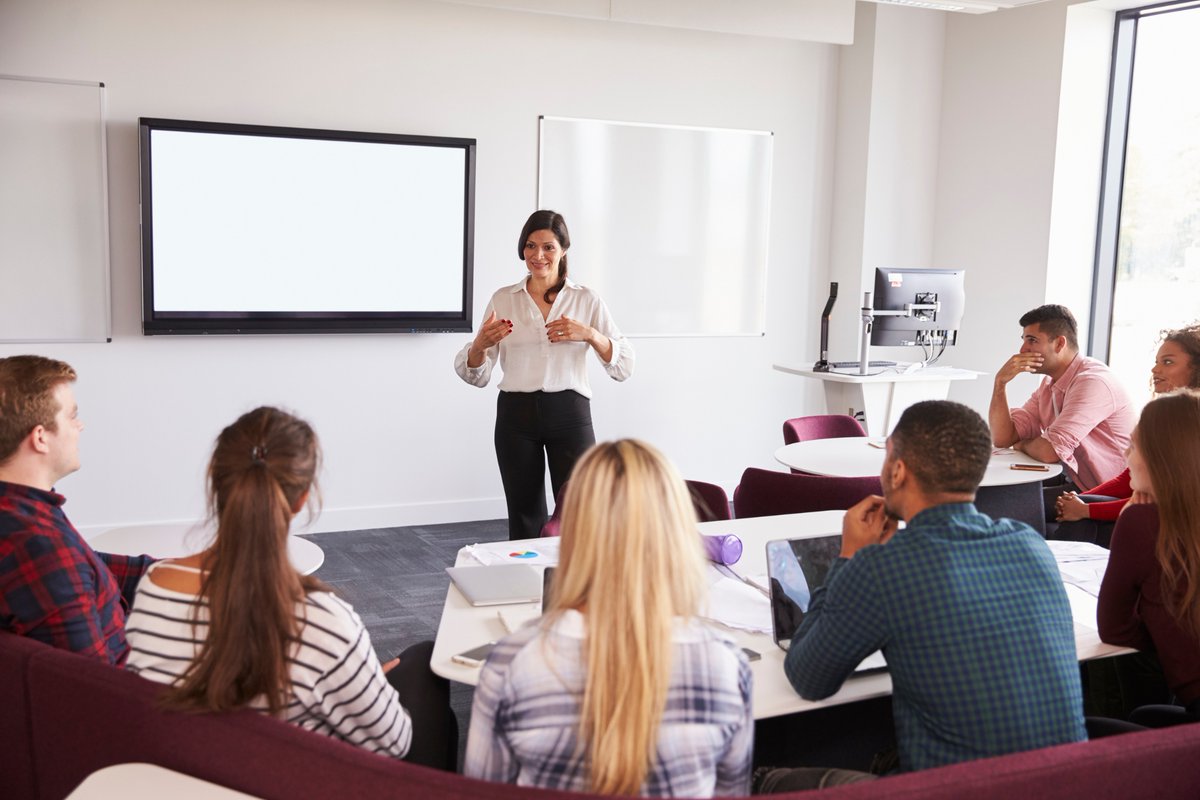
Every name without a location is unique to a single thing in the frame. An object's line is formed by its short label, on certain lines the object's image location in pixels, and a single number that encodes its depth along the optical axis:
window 5.71
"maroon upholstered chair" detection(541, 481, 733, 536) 3.46
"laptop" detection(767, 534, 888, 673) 2.22
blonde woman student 1.52
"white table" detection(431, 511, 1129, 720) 2.01
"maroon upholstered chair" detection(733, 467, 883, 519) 3.57
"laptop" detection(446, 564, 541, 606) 2.45
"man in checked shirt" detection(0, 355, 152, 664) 1.99
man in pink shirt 4.21
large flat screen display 5.19
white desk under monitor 5.54
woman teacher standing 4.30
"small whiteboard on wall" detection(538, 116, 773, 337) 6.06
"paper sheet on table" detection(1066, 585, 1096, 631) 2.46
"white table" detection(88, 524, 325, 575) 3.02
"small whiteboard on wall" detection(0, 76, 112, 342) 4.91
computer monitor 5.51
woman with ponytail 1.66
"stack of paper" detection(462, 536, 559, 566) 2.78
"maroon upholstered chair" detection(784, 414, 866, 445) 4.84
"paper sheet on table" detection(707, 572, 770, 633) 2.37
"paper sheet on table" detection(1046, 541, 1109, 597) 2.74
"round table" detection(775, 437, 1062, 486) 3.91
